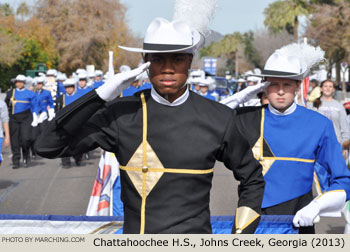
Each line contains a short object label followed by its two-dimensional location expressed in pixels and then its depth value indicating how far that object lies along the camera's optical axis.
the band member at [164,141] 2.93
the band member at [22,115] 13.86
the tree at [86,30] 55.16
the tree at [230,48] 103.38
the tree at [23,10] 55.80
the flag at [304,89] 7.01
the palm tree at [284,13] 50.16
